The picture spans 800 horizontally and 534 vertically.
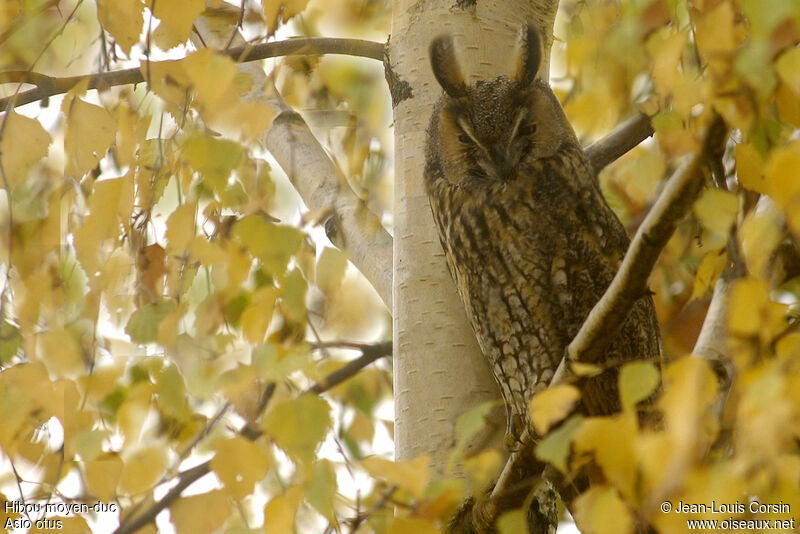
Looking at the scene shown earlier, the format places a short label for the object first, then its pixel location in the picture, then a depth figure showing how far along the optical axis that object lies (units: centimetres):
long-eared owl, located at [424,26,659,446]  892
